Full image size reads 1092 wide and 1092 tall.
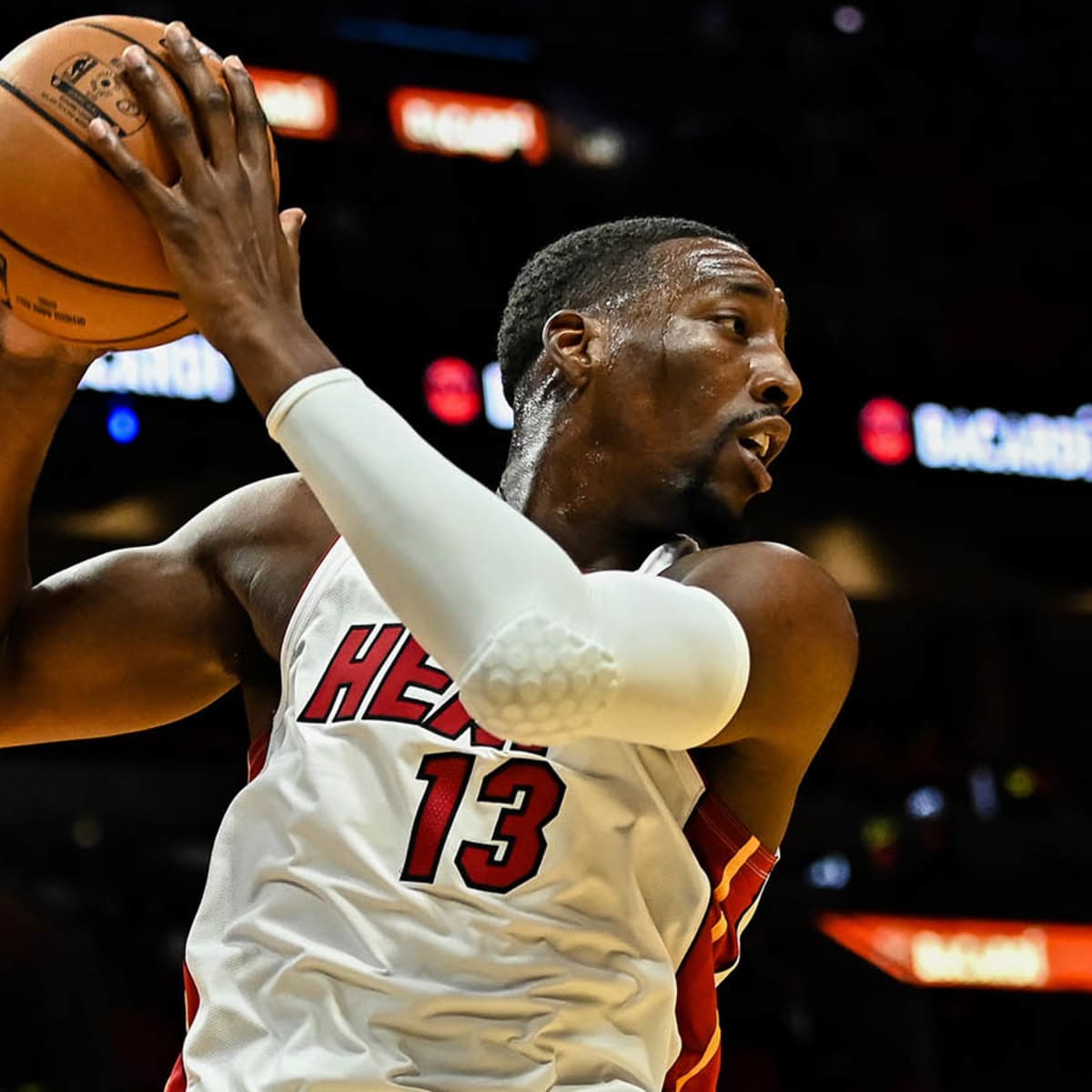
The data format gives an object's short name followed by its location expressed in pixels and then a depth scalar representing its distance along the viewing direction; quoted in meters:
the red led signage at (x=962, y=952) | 9.04
